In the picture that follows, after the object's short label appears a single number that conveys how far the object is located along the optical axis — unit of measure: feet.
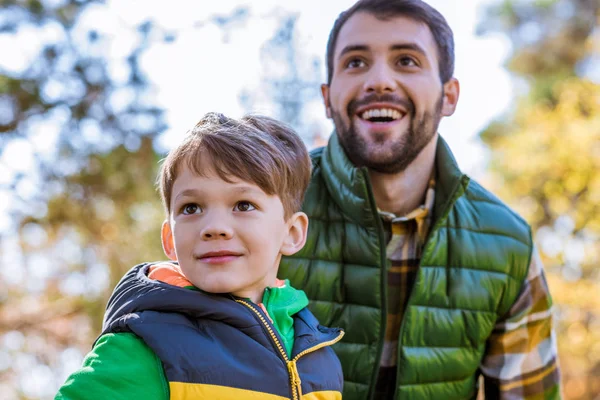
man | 3.64
